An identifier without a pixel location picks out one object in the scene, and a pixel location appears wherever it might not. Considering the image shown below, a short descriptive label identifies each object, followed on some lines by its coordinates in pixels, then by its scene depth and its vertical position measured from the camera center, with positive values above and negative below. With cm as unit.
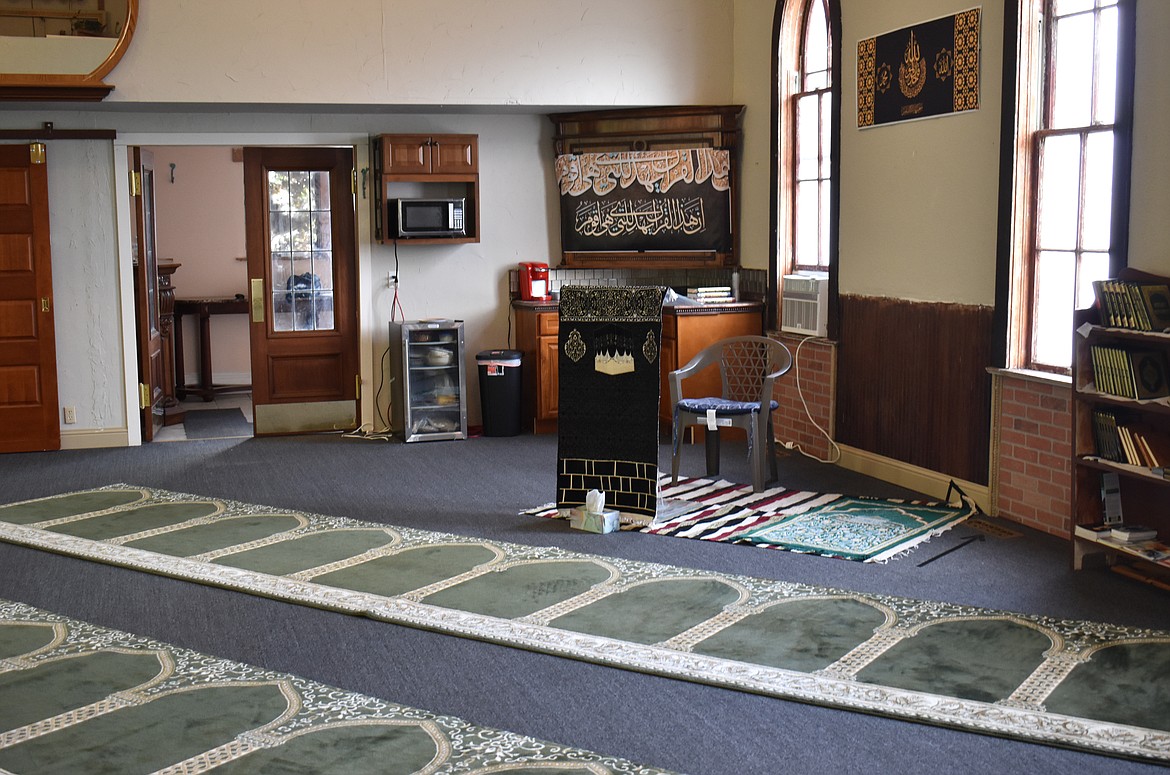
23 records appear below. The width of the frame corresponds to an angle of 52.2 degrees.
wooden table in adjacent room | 1159 -60
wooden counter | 871 -52
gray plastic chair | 696 -82
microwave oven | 909 +41
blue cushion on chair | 696 -80
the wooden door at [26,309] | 869 -25
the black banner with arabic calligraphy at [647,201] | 911 +54
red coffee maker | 947 -8
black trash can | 918 -92
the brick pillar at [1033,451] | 596 -94
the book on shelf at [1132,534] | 517 -116
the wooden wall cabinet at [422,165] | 909 +81
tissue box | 625 -132
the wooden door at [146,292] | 916 -15
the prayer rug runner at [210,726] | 356 -145
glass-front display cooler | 912 -83
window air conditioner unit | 806 -24
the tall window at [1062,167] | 575 +50
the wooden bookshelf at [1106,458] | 518 -85
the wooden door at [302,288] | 952 -13
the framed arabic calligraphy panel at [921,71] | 650 +113
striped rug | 594 -134
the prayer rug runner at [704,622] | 392 -140
